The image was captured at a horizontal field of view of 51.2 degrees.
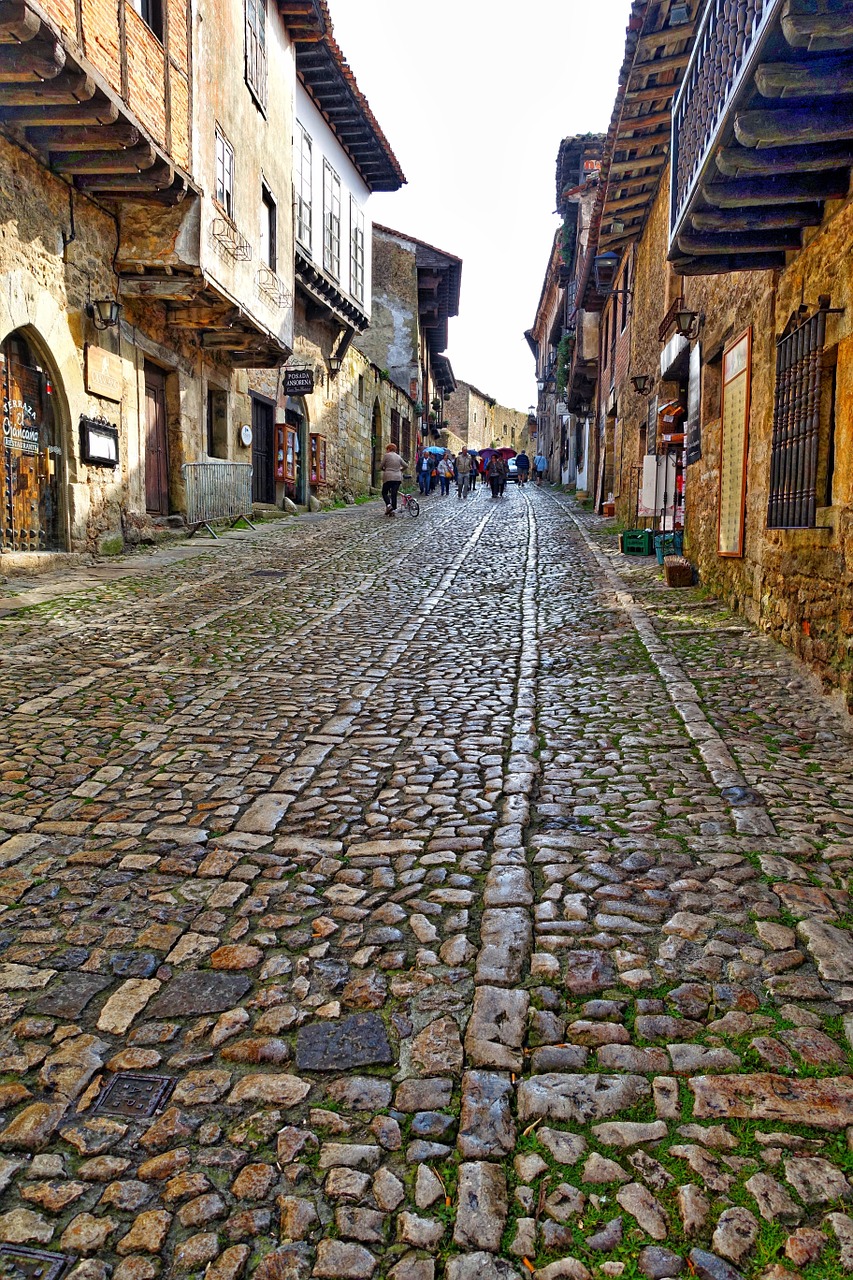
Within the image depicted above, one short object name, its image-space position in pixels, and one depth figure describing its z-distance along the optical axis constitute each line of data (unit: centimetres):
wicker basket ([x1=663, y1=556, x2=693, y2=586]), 1023
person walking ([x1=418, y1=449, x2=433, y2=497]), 3128
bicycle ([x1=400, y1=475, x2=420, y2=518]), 2030
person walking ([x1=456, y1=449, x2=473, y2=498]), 2900
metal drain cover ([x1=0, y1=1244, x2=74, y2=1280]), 179
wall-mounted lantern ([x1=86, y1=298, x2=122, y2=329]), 1122
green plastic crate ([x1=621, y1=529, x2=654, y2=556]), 1289
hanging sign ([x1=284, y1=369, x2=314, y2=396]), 2002
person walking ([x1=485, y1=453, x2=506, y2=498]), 2754
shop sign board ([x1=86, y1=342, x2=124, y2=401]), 1125
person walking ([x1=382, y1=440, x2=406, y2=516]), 1922
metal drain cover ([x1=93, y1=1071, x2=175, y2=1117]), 224
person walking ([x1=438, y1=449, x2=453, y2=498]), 2961
